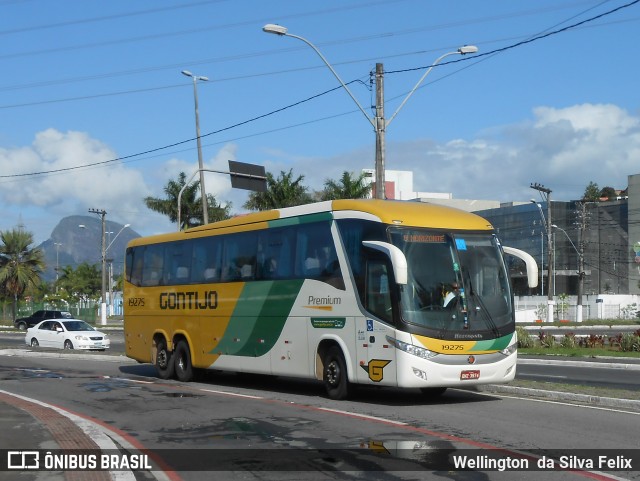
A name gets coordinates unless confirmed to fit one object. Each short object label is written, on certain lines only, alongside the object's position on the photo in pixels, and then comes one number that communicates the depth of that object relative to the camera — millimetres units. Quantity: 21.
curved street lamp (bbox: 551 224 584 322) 65719
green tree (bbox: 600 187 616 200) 142625
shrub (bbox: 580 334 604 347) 33128
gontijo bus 15695
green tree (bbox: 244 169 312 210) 68500
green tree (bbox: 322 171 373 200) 65625
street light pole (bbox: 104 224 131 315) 87088
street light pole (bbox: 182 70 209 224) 42500
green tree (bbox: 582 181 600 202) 135750
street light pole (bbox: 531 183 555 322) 58625
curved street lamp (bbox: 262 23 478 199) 25609
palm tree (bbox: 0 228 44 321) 69625
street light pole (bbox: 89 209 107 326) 68875
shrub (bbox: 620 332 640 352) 31703
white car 39525
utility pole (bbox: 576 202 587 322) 65875
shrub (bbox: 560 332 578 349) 33062
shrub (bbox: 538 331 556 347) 33438
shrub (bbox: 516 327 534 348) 33781
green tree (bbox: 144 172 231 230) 70875
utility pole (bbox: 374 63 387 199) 25641
